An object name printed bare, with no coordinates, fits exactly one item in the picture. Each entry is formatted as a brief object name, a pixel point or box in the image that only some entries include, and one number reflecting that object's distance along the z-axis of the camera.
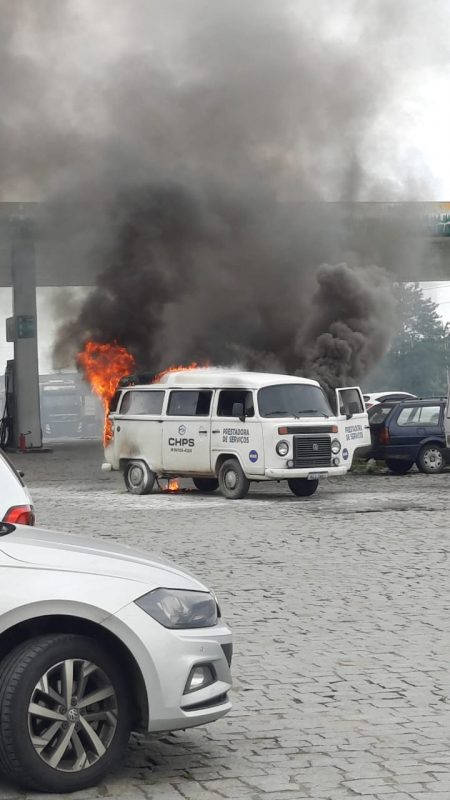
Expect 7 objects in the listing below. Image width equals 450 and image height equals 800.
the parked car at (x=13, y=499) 8.05
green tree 85.56
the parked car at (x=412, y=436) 25.75
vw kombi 20.61
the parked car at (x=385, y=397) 40.56
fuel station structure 39.38
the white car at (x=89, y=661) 4.78
